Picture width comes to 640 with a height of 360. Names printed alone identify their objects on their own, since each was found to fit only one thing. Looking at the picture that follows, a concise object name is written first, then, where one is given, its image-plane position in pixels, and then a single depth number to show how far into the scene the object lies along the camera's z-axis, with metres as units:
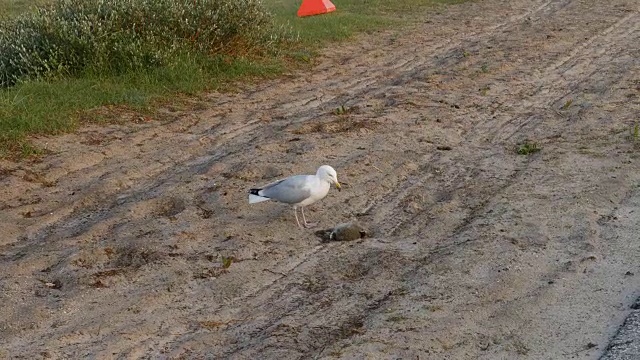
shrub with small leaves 10.20
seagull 6.35
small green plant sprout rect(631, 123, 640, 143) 8.20
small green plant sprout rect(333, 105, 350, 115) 9.37
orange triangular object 15.08
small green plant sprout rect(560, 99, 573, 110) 9.44
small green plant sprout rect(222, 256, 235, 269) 5.88
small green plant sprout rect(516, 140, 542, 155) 8.05
